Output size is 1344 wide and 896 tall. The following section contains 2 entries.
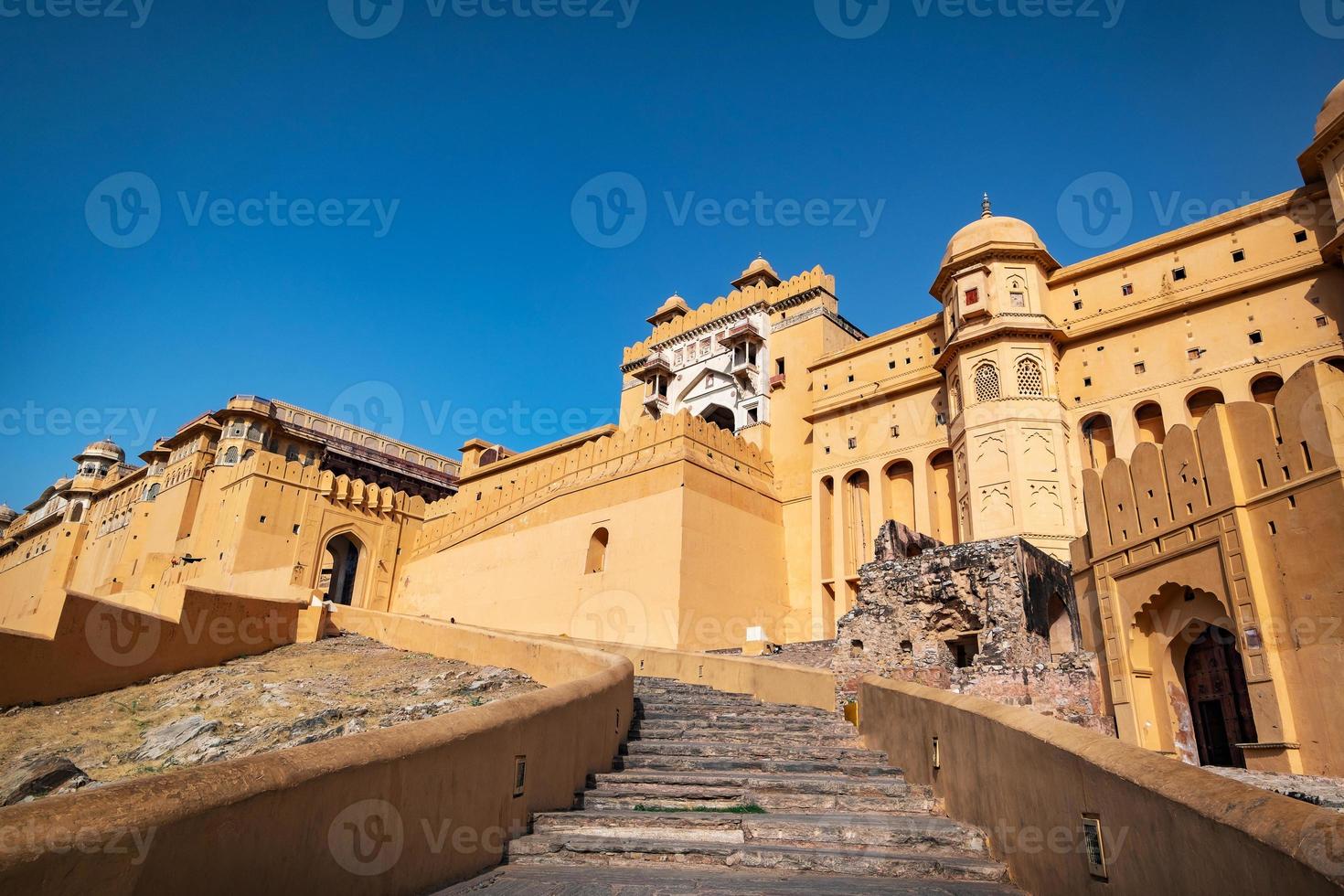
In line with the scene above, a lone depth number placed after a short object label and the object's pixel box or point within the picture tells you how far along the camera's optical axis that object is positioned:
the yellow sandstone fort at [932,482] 13.77
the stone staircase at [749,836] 4.88
